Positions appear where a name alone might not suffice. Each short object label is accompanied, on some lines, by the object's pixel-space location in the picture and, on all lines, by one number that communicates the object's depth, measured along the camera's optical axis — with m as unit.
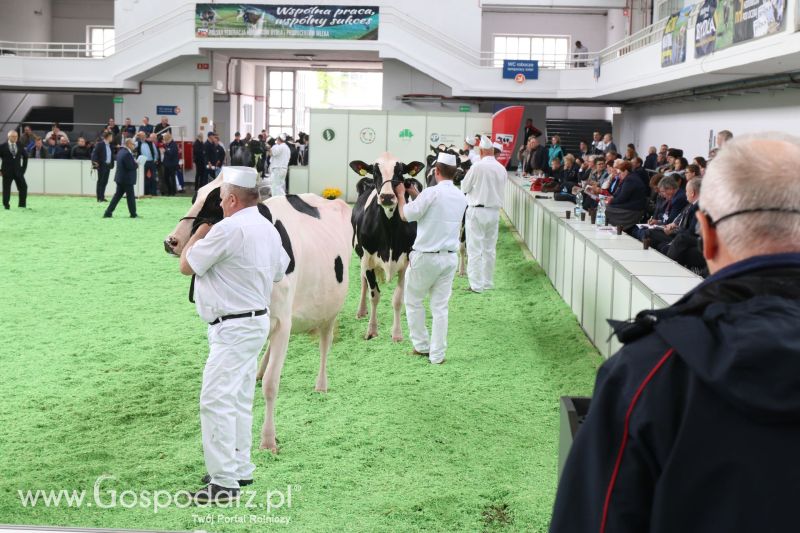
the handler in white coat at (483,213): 13.03
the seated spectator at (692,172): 11.98
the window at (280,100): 46.56
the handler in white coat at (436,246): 8.89
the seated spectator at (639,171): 14.01
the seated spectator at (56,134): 29.84
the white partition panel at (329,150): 27.06
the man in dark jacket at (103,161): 24.23
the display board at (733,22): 13.58
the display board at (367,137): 27.08
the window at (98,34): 41.03
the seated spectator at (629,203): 13.41
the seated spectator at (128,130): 30.25
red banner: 26.43
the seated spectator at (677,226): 10.13
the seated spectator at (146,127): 29.88
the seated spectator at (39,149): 28.75
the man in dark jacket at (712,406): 1.67
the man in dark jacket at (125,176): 21.16
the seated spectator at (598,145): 26.58
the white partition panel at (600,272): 7.77
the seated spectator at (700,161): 13.64
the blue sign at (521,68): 31.85
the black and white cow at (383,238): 9.98
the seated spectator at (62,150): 28.93
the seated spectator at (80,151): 28.53
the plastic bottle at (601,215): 12.00
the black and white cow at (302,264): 6.11
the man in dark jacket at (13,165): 22.53
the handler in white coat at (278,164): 26.75
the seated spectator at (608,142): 25.12
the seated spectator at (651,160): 22.50
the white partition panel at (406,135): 27.23
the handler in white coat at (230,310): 5.30
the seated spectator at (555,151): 25.71
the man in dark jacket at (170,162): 28.02
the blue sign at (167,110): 33.69
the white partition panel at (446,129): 27.38
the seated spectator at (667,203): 11.89
